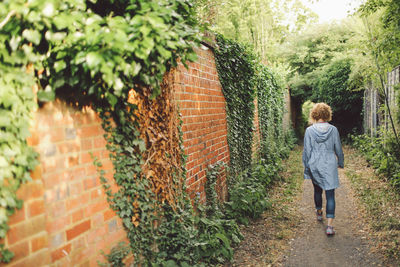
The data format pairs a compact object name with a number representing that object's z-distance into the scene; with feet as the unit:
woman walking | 14.89
